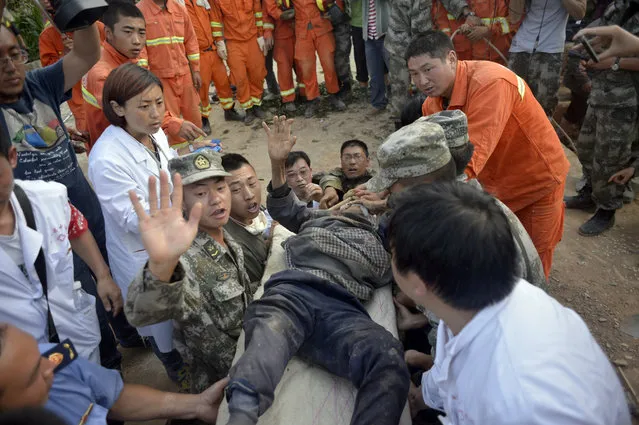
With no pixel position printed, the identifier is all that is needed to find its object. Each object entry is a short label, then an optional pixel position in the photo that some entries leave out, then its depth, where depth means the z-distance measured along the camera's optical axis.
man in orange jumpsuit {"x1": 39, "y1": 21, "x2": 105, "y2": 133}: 4.45
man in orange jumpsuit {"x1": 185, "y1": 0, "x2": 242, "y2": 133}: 6.43
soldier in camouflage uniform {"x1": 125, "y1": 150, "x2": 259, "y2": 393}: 2.15
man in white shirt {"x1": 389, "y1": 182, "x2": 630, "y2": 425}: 1.09
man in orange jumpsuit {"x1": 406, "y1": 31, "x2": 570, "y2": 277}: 2.51
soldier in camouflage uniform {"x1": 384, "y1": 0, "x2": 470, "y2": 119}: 5.27
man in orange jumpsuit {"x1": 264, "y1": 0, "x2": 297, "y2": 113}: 6.55
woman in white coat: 2.42
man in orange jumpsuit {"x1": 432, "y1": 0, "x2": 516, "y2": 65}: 5.12
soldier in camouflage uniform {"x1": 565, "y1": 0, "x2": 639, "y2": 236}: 3.33
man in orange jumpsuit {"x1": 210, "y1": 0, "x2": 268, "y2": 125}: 6.55
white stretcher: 1.85
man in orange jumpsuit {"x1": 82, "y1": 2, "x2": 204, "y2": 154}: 3.27
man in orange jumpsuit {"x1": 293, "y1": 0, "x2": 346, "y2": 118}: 6.51
